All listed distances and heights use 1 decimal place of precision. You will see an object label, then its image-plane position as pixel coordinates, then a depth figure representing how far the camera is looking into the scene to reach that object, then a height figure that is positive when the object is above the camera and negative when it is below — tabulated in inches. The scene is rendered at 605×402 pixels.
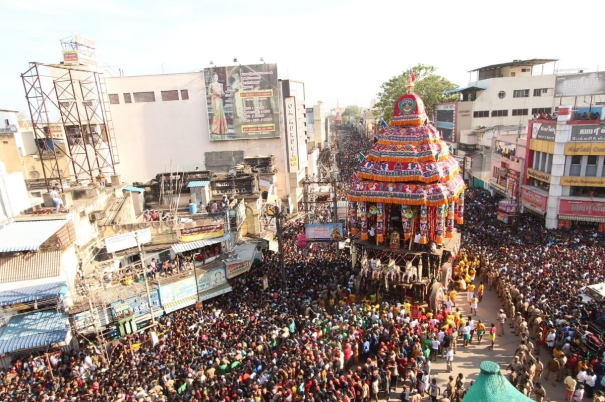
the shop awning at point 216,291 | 705.0 -316.2
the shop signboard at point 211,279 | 701.9 -293.5
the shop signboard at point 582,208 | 895.4 -261.3
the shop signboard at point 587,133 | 873.5 -89.6
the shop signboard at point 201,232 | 814.5 -240.4
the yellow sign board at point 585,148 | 880.9 -123.7
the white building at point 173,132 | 1529.3 -58.0
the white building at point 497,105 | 1583.4 -34.0
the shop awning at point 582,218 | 897.5 -285.1
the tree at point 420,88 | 1937.7 +67.8
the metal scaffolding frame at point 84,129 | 1337.5 -27.2
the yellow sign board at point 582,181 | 896.9 -200.1
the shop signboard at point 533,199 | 972.6 -261.3
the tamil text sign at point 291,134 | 1563.7 -95.1
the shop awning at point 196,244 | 792.9 -259.1
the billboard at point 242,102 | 1455.5 +40.3
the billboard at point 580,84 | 1248.6 +26.5
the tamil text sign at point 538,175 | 975.0 -200.0
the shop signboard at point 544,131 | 946.4 -89.2
